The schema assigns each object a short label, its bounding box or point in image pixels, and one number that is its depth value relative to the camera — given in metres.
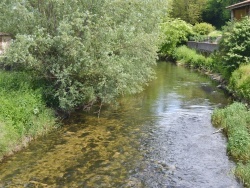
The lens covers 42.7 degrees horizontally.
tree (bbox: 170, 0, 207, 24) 61.66
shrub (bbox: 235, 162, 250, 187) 9.63
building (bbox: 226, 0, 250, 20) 32.44
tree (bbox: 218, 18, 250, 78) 22.86
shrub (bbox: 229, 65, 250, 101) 18.23
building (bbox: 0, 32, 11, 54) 17.84
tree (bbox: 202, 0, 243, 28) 61.56
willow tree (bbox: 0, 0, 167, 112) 14.33
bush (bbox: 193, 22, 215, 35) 51.34
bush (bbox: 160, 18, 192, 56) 48.41
